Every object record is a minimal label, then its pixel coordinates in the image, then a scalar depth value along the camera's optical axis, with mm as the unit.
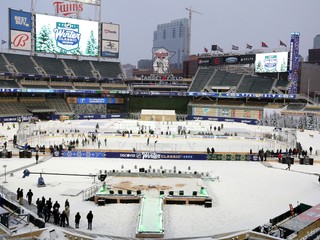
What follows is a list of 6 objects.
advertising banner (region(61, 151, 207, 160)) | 38375
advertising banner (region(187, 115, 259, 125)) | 79938
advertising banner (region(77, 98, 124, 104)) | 88938
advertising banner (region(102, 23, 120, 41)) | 93250
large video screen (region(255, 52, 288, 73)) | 82500
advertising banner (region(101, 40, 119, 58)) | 94312
